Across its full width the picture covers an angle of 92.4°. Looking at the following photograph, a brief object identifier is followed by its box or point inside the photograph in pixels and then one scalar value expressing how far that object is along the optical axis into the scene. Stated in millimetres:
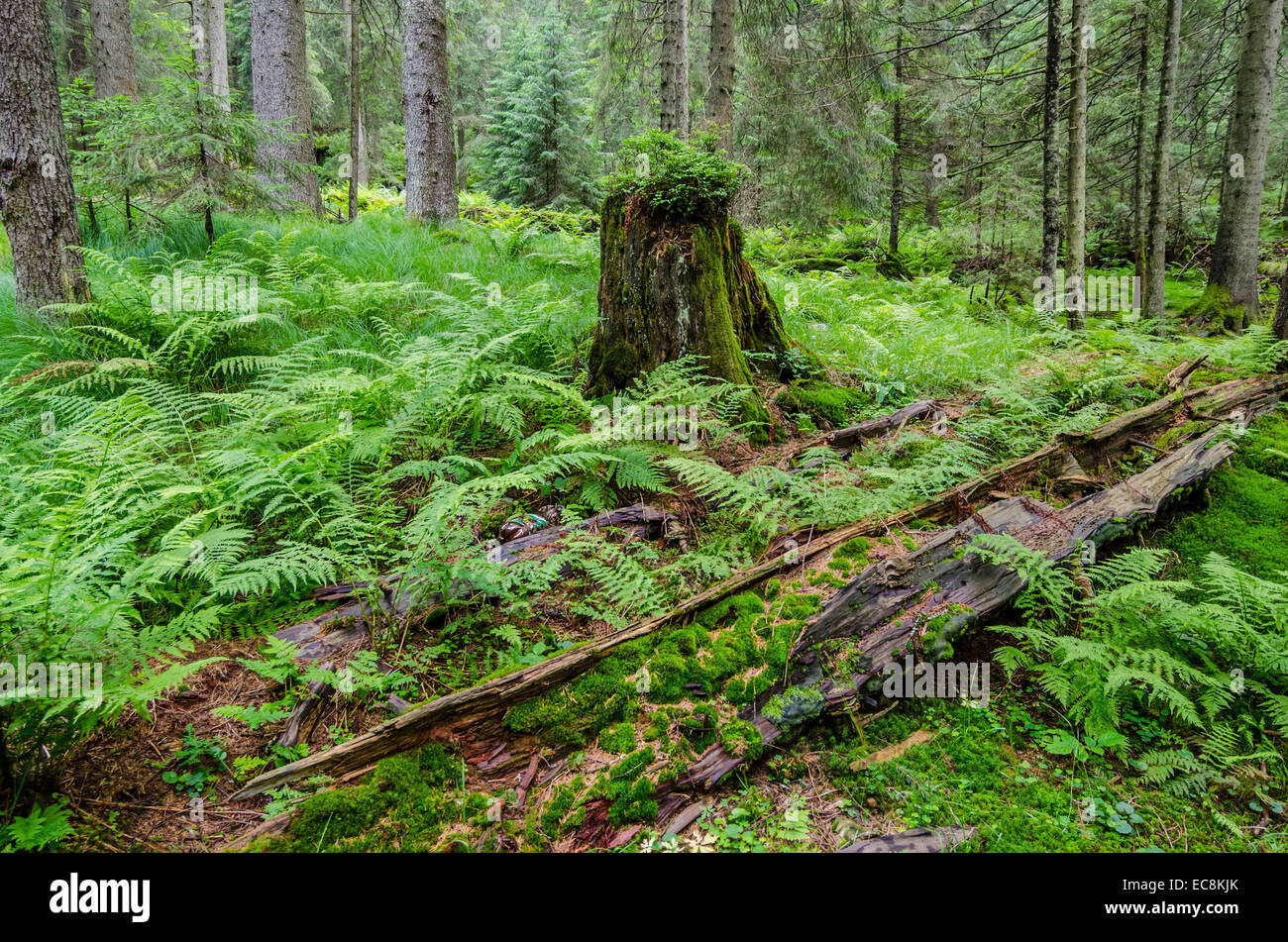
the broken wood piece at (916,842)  1888
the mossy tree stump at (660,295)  4367
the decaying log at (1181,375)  5086
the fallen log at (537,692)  2072
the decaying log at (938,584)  2420
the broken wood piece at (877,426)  4258
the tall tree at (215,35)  13523
